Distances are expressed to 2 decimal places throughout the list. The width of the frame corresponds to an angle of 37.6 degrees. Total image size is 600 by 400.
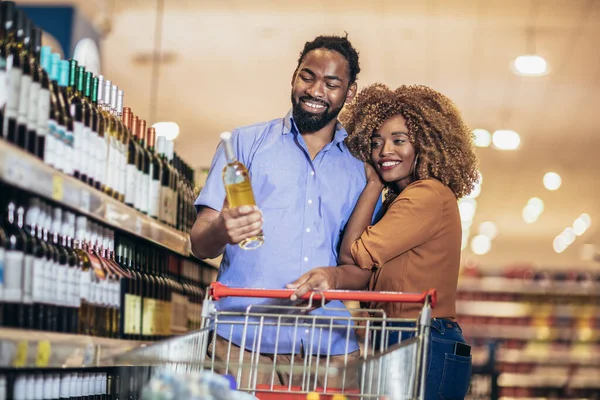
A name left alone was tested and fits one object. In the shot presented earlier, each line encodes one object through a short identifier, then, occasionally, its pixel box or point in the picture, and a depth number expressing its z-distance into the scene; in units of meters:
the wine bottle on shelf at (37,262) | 2.60
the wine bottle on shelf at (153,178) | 3.80
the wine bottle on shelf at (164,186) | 4.01
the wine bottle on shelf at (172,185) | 4.18
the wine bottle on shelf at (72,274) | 2.90
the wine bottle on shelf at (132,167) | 3.49
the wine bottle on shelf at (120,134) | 3.41
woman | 2.93
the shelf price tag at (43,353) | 2.51
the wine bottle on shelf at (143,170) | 3.68
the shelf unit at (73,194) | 2.28
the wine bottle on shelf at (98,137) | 3.12
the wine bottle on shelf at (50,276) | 2.70
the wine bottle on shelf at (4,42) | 2.39
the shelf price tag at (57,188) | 2.57
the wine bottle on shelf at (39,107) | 2.57
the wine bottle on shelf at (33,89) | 2.53
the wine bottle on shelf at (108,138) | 3.25
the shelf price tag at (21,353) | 2.37
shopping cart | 2.34
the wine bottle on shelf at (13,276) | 2.42
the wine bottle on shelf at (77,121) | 2.90
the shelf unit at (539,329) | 14.64
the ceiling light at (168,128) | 11.13
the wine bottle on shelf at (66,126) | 2.79
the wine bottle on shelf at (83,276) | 3.02
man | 2.91
